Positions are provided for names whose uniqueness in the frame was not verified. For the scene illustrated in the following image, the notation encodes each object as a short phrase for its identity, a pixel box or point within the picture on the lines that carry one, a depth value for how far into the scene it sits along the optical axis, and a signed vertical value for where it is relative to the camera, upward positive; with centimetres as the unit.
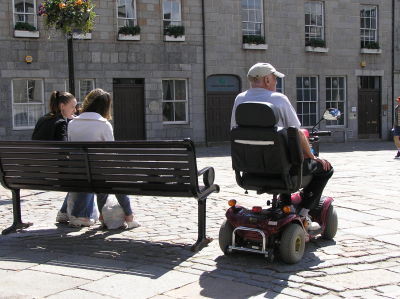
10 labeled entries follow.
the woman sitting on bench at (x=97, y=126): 664 -23
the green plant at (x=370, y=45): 2575 +237
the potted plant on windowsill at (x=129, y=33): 2066 +254
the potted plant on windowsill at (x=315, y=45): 2416 +228
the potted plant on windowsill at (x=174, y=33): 2147 +258
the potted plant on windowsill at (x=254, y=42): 2283 +232
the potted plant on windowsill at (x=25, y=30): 1922 +253
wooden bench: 574 -68
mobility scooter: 504 -72
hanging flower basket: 1249 +200
